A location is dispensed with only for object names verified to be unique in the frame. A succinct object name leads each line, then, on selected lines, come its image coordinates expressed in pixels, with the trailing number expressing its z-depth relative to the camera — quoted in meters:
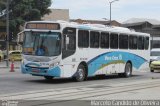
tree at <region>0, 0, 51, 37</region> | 73.62
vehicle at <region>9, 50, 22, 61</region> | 66.70
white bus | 22.62
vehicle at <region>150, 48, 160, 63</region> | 47.16
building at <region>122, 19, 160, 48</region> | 110.56
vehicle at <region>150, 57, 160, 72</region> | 39.38
